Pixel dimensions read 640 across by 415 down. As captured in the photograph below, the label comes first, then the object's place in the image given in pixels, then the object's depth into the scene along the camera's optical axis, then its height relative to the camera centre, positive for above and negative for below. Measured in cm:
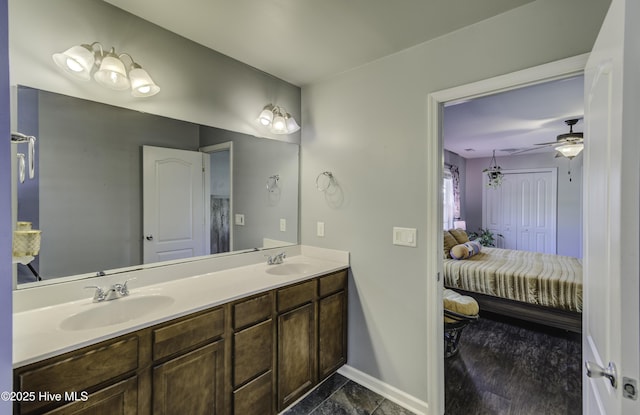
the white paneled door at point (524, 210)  559 -5
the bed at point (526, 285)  291 -86
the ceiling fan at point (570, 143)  338 +79
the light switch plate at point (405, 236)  192 -20
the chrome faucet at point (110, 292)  143 -44
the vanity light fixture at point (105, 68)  140 +70
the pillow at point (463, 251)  389 -60
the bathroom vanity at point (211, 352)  103 -67
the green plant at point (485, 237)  609 -63
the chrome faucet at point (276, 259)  226 -42
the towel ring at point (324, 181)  238 +21
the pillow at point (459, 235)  446 -44
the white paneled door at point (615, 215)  67 -2
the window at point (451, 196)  573 +23
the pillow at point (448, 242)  407 -52
